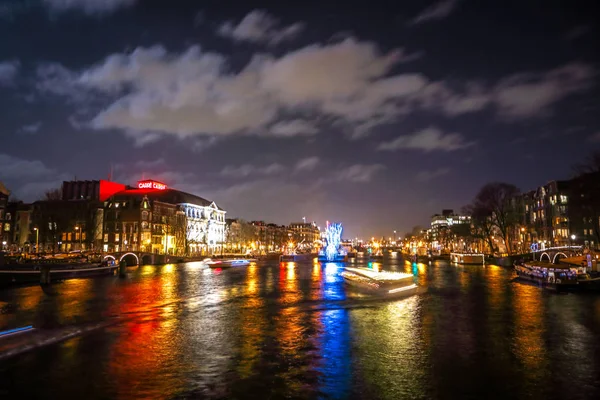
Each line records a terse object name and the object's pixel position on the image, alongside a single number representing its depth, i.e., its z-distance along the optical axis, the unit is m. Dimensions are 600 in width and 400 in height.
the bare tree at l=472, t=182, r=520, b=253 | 106.12
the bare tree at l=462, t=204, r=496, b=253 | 109.97
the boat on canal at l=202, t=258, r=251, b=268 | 92.50
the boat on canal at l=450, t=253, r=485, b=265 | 105.00
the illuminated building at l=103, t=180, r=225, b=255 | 123.12
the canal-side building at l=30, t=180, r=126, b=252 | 109.53
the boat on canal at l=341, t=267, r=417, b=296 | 36.72
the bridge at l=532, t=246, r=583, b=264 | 79.31
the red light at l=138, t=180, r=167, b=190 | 145.12
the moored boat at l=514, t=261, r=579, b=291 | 42.28
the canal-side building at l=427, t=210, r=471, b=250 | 168.55
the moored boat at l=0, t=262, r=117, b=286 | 55.51
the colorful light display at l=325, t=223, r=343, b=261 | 119.94
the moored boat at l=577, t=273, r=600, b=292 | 42.03
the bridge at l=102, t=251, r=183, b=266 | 101.56
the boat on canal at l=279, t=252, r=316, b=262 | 135.38
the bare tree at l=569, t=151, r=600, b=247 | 64.69
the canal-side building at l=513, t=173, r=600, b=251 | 105.62
